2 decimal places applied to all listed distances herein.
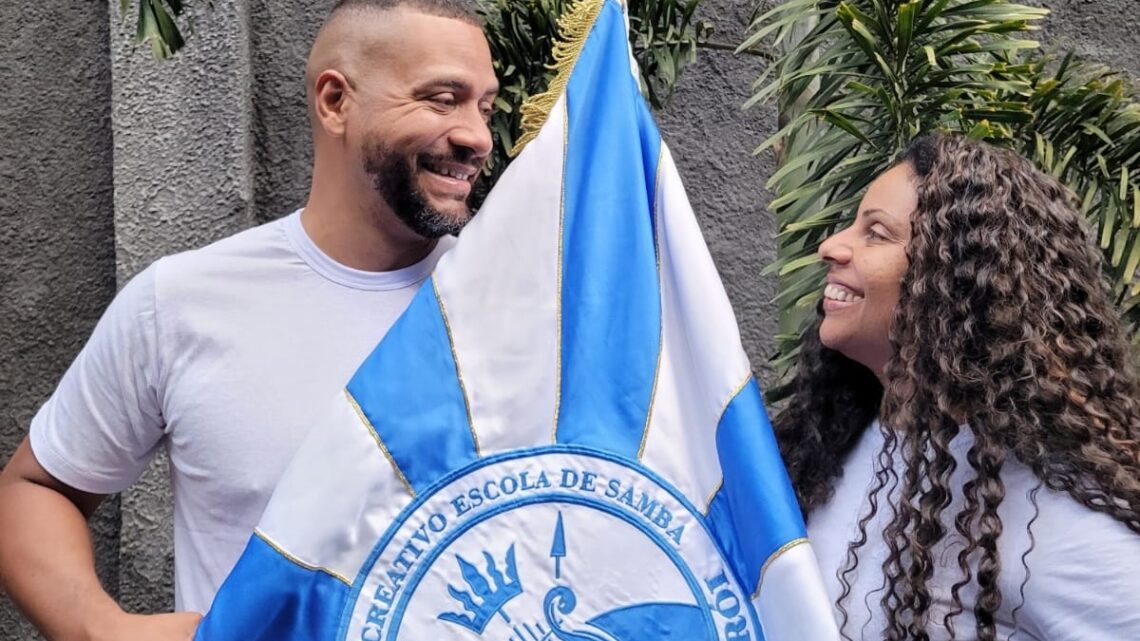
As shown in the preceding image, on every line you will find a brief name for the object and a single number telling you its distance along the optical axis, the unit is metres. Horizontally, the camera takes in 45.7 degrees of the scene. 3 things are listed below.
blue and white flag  1.92
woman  1.81
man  2.18
